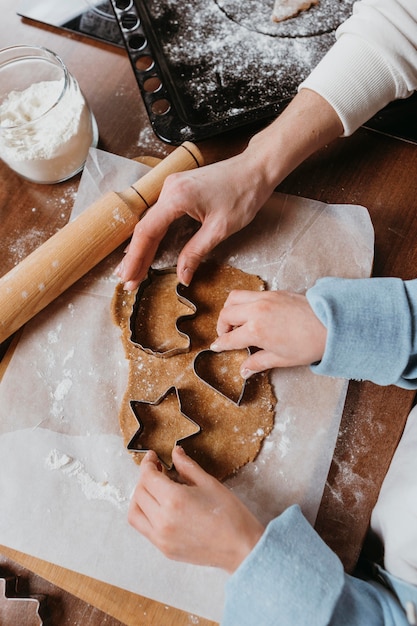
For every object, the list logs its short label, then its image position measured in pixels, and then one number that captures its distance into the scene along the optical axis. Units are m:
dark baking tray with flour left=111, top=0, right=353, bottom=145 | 1.05
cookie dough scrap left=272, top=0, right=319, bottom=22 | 1.13
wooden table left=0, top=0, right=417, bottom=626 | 0.84
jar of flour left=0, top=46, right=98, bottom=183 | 0.92
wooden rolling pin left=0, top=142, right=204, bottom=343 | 0.90
